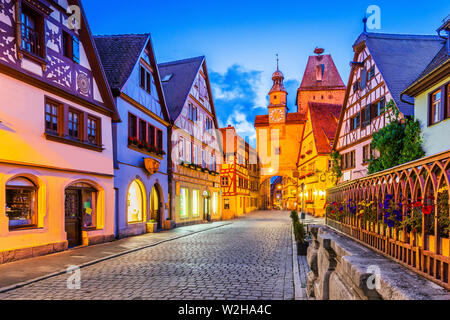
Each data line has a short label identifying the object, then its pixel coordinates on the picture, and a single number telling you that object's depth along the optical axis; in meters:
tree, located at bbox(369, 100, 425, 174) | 15.52
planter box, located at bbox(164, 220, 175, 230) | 20.01
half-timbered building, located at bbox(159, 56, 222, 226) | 22.38
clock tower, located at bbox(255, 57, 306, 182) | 53.44
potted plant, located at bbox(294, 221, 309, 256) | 11.27
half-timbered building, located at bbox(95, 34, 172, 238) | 15.60
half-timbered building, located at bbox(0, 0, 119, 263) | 9.61
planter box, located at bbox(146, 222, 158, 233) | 17.88
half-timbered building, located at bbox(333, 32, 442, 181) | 19.58
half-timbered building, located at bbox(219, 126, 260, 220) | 39.50
